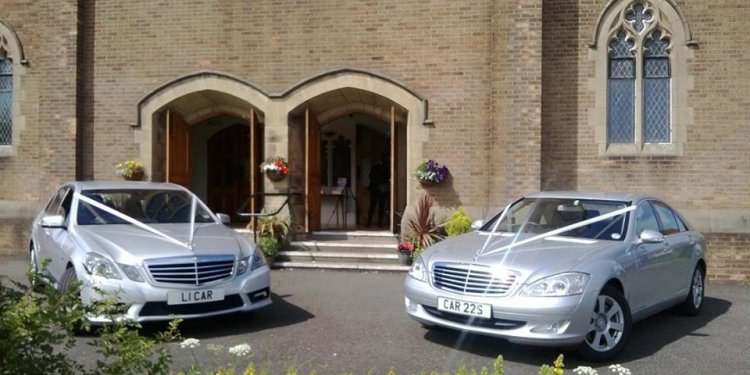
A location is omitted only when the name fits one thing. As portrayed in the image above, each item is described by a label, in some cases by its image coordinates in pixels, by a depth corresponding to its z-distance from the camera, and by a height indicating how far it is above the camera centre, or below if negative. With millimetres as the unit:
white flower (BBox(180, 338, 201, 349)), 3676 -969
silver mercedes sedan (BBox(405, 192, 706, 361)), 5293 -869
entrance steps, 10703 -1332
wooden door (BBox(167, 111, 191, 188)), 12211 +490
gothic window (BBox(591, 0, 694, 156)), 10906 +1762
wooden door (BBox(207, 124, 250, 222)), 15750 +179
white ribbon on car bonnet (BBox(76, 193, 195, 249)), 6948 -477
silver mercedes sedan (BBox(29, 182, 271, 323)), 6035 -776
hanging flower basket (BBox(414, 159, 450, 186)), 11000 +54
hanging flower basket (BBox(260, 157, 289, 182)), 11336 +133
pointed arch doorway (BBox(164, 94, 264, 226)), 15539 +323
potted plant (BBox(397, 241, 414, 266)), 10618 -1264
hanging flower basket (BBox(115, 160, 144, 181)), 11758 +94
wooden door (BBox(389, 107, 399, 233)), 11406 +0
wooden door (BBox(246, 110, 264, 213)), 11677 +18
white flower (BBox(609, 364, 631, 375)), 3889 -1179
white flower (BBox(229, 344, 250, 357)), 3615 -991
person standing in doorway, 14641 -208
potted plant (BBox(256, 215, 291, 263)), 10594 -985
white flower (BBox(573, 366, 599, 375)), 3361 -1025
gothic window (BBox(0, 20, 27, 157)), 12492 +1687
